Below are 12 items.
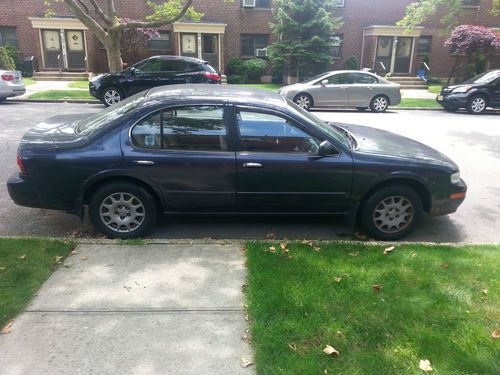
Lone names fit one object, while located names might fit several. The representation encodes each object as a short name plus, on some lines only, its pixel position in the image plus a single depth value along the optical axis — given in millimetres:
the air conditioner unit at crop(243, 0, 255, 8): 26516
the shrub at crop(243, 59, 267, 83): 25078
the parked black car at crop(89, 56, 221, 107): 14570
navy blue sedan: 4668
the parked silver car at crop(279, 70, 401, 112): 15866
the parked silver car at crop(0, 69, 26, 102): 15078
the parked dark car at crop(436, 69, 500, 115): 16266
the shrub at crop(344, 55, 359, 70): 26906
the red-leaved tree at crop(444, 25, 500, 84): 22812
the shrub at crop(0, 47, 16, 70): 20703
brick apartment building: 25359
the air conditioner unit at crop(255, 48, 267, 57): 27062
